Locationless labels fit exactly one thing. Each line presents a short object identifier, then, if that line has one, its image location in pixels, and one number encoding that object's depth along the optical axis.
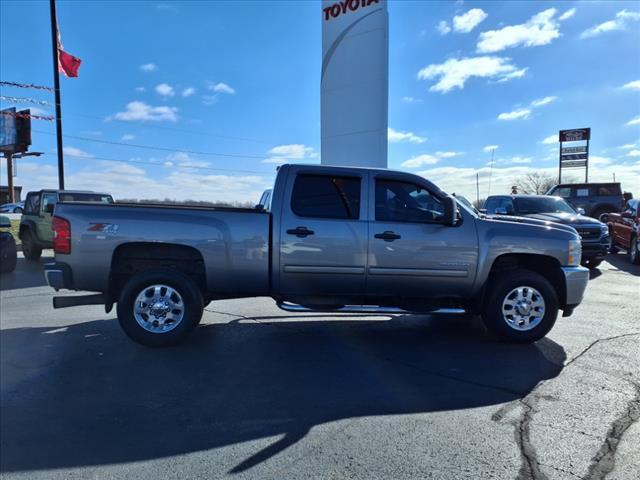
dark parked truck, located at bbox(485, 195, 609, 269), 10.95
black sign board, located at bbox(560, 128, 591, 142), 33.75
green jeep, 12.67
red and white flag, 16.94
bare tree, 63.43
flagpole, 16.59
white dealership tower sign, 19.31
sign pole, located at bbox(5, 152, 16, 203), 36.25
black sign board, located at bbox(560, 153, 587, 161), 34.34
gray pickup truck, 5.14
